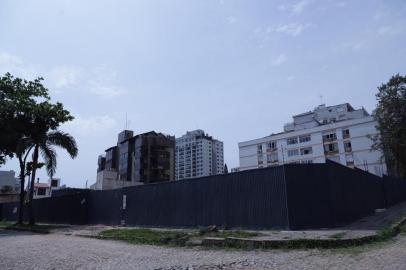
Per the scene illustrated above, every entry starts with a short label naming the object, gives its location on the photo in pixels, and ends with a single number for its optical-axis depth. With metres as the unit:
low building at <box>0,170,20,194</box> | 101.62
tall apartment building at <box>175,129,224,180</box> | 133.25
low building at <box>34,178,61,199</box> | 73.49
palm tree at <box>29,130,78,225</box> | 24.27
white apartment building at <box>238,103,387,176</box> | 60.84
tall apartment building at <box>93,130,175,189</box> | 82.62
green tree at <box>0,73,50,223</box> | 23.98
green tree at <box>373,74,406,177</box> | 38.25
